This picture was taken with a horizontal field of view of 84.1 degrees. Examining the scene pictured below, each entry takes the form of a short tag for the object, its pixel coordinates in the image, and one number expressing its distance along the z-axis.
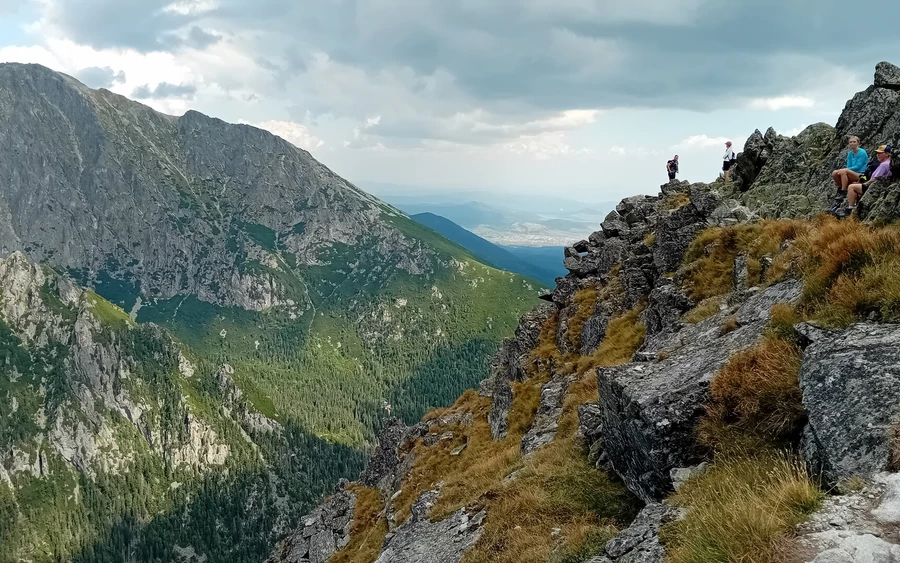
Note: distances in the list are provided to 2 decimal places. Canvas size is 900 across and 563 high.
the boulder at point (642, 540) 9.34
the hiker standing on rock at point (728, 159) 42.88
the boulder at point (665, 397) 11.82
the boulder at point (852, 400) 7.95
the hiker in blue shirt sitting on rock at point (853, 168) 21.14
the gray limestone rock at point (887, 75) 30.18
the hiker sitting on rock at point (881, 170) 17.47
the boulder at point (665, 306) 22.94
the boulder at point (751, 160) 38.56
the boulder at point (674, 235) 29.48
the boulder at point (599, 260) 45.40
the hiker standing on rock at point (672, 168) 53.38
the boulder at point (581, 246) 54.09
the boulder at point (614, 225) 50.06
